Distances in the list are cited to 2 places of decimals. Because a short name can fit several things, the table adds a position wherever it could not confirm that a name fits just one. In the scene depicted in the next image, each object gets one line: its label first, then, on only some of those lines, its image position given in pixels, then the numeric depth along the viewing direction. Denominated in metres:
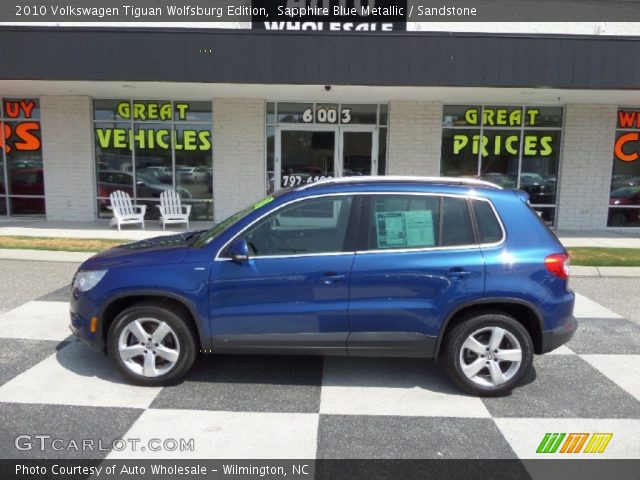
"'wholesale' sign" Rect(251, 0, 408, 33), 12.34
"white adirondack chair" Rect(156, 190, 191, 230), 12.32
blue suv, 3.89
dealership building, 12.64
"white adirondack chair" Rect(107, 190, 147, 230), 12.03
